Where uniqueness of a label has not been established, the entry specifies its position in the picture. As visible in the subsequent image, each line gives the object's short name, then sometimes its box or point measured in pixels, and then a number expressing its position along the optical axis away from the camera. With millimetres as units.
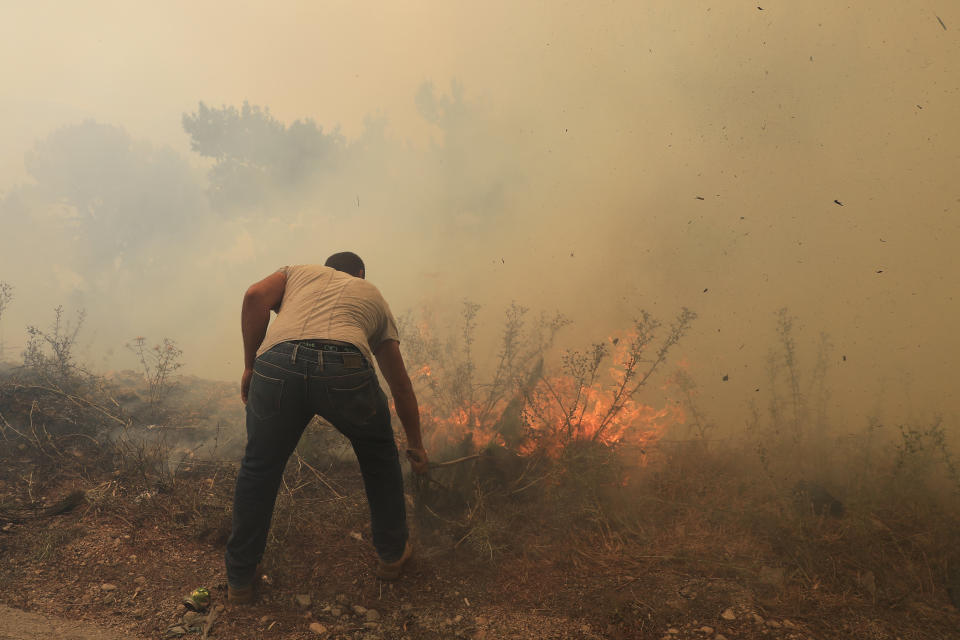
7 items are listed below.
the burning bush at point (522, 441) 3047
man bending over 2160
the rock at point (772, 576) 2475
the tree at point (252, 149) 11289
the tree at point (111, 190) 12758
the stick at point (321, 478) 3200
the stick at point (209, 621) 2068
